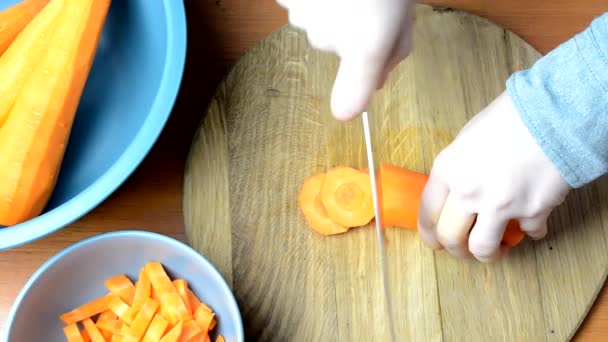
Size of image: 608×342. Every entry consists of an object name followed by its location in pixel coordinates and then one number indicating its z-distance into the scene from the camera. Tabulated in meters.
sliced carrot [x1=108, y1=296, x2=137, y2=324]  0.95
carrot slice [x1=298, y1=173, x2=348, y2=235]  1.00
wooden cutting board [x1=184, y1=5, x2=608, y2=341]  0.97
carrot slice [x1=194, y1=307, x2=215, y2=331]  0.94
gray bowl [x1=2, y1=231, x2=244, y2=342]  0.92
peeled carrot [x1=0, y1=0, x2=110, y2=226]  0.94
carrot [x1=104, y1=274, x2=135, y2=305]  0.98
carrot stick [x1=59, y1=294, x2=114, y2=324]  0.97
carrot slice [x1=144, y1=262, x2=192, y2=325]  0.94
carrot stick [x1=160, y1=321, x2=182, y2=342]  0.92
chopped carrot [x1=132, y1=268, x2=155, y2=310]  0.95
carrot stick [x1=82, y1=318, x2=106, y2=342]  0.96
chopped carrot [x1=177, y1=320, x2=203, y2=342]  0.93
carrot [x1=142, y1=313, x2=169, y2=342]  0.93
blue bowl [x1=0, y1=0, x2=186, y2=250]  0.98
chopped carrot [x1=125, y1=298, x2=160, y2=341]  0.93
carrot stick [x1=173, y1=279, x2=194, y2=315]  0.96
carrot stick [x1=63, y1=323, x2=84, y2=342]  0.96
